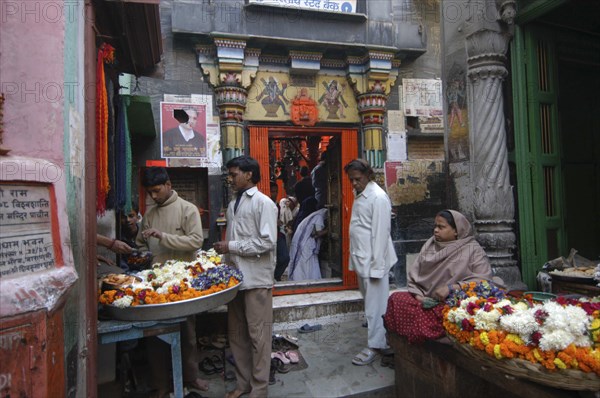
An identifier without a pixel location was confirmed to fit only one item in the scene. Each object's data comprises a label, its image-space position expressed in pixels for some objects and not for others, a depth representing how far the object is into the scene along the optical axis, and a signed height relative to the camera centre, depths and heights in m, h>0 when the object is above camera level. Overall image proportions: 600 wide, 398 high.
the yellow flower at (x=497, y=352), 2.14 -0.86
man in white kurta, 3.95 -0.46
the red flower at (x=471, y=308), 2.45 -0.69
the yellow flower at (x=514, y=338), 2.13 -0.79
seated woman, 2.91 -0.60
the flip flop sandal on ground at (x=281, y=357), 3.95 -1.59
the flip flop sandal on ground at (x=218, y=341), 4.25 -1.51
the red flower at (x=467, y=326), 2.38 -0.78
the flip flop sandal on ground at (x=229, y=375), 3.66 -1.63
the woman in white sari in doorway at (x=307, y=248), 6.64 -0.67
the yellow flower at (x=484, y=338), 2.23 -0.81
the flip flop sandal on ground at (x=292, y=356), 4.00 -1.60
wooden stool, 2.59 -0.84
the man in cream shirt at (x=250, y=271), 3.10 -0.50
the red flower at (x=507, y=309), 2.30 -0.66
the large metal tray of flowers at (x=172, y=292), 2.61 -0.57
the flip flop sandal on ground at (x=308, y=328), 5.00 -1.61
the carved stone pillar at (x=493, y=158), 3.89 +0.51
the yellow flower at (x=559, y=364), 1.88 -0.83
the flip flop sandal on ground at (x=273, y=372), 3.58 -1.62
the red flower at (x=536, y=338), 2.05 -0.75
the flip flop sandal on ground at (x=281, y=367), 3.79 -1.62
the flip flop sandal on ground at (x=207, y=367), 3.82 -1.60
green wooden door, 3.92 +0.62
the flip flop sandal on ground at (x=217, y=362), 3.84 -1.59
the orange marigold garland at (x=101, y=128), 2.82 +0.71
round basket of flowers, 1.89 -0.76
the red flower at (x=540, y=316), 2.13 -0.65
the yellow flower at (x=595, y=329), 1.93 -0.68
